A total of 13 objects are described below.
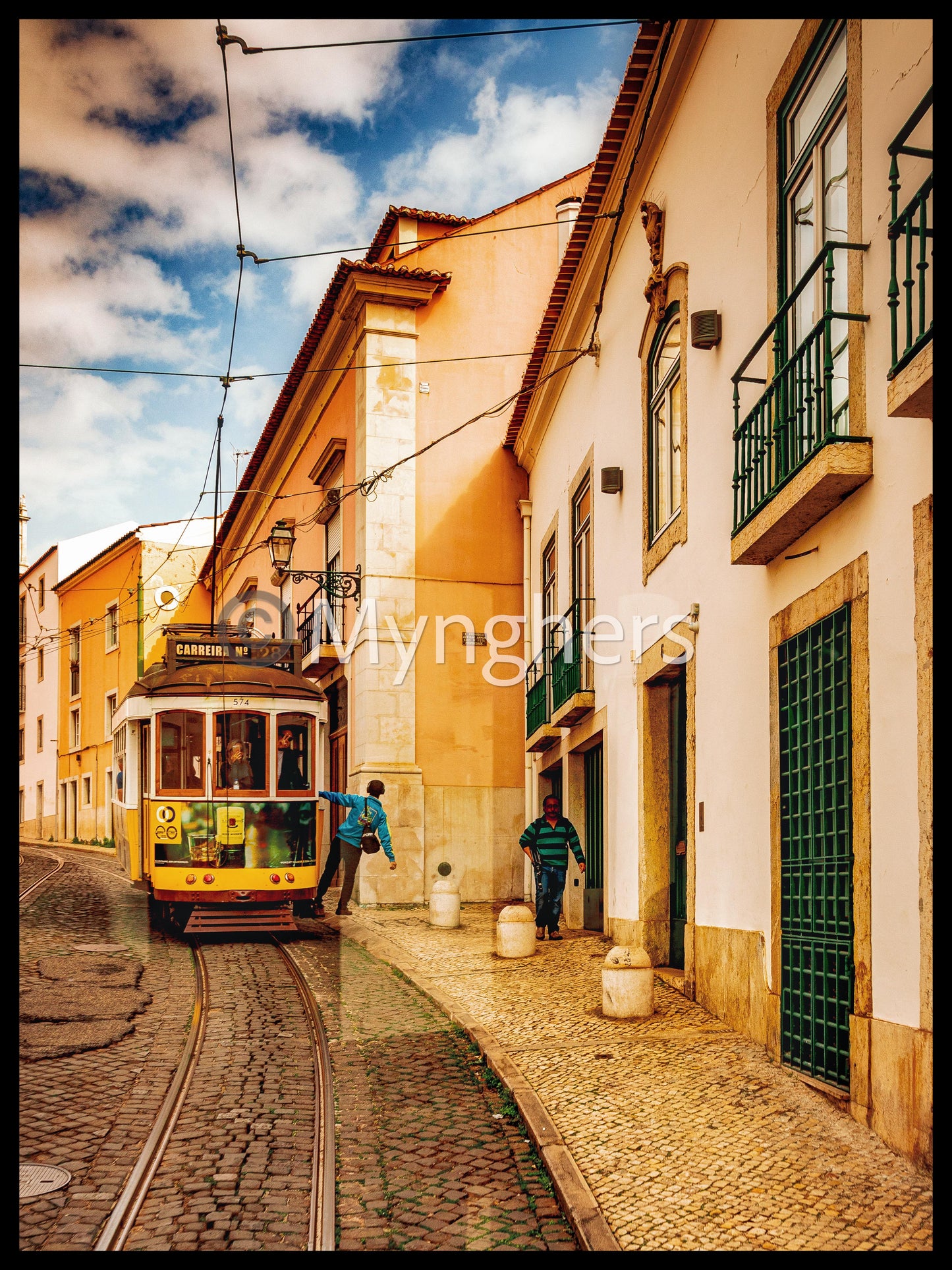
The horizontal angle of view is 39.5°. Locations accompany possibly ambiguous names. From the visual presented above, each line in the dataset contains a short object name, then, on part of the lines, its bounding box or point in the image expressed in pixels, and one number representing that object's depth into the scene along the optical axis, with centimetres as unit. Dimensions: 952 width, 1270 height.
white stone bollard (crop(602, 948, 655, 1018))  830
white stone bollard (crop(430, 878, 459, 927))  1447
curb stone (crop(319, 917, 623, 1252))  464
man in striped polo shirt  1283
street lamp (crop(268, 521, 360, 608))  1755
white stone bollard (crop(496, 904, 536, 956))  1146
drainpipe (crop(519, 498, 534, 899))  1855
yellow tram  1253
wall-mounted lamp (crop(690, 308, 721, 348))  855
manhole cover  513
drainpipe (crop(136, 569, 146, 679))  3058
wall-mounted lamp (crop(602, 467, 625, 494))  1192
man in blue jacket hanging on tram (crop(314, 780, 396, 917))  1404
